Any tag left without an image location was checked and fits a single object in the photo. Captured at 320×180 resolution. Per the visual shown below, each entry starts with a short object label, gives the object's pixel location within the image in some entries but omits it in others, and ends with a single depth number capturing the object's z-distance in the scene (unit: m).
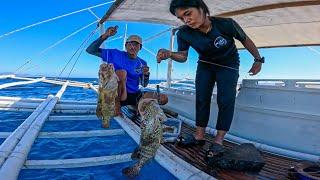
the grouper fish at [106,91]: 2.43
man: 4.08
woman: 2.54
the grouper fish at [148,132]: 2.06
